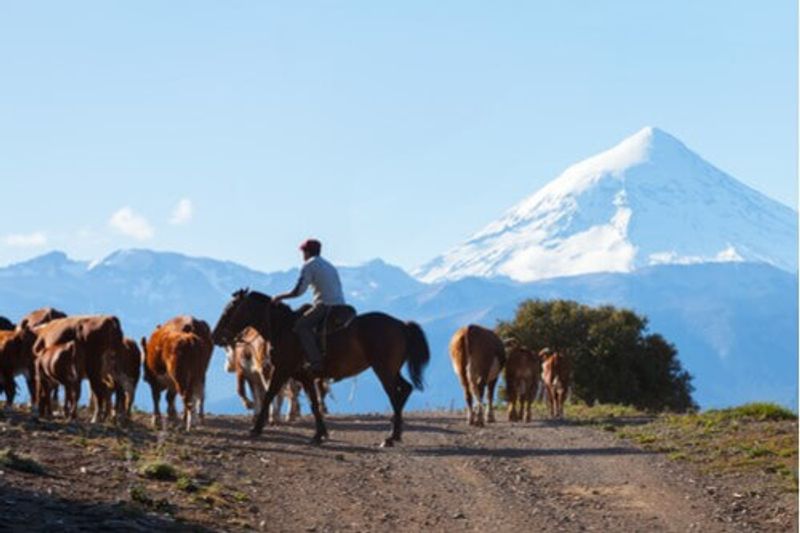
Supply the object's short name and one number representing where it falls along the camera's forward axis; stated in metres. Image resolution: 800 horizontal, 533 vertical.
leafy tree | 66.06
